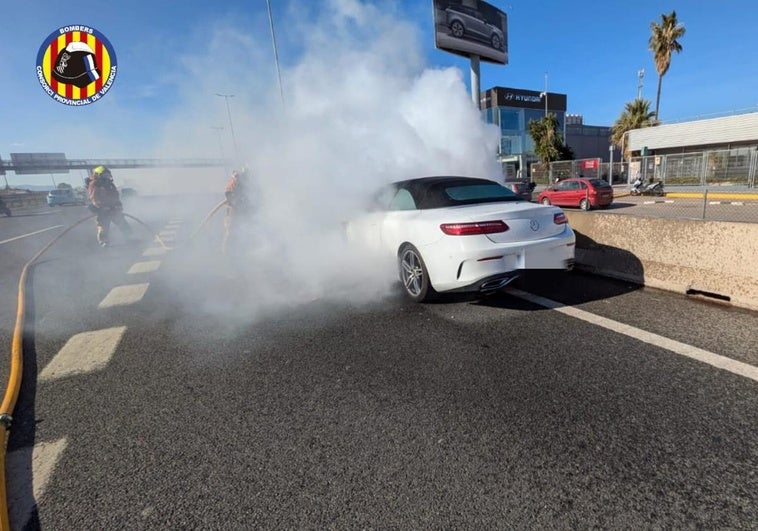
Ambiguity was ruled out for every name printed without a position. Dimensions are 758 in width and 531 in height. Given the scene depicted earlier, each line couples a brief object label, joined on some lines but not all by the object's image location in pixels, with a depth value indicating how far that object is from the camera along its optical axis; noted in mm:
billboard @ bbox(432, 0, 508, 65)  15500
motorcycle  18980
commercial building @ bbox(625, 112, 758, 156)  24922
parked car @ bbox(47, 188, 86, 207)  31484
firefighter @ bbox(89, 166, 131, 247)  8758
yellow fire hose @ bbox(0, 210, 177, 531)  1726
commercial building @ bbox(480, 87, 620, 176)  50688
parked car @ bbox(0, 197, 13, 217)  21131
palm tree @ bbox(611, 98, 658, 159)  36000
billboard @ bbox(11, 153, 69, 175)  60219
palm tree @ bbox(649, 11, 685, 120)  31109
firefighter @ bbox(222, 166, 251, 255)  7698
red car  15766
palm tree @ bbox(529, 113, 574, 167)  40375
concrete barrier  3533
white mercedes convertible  3520
